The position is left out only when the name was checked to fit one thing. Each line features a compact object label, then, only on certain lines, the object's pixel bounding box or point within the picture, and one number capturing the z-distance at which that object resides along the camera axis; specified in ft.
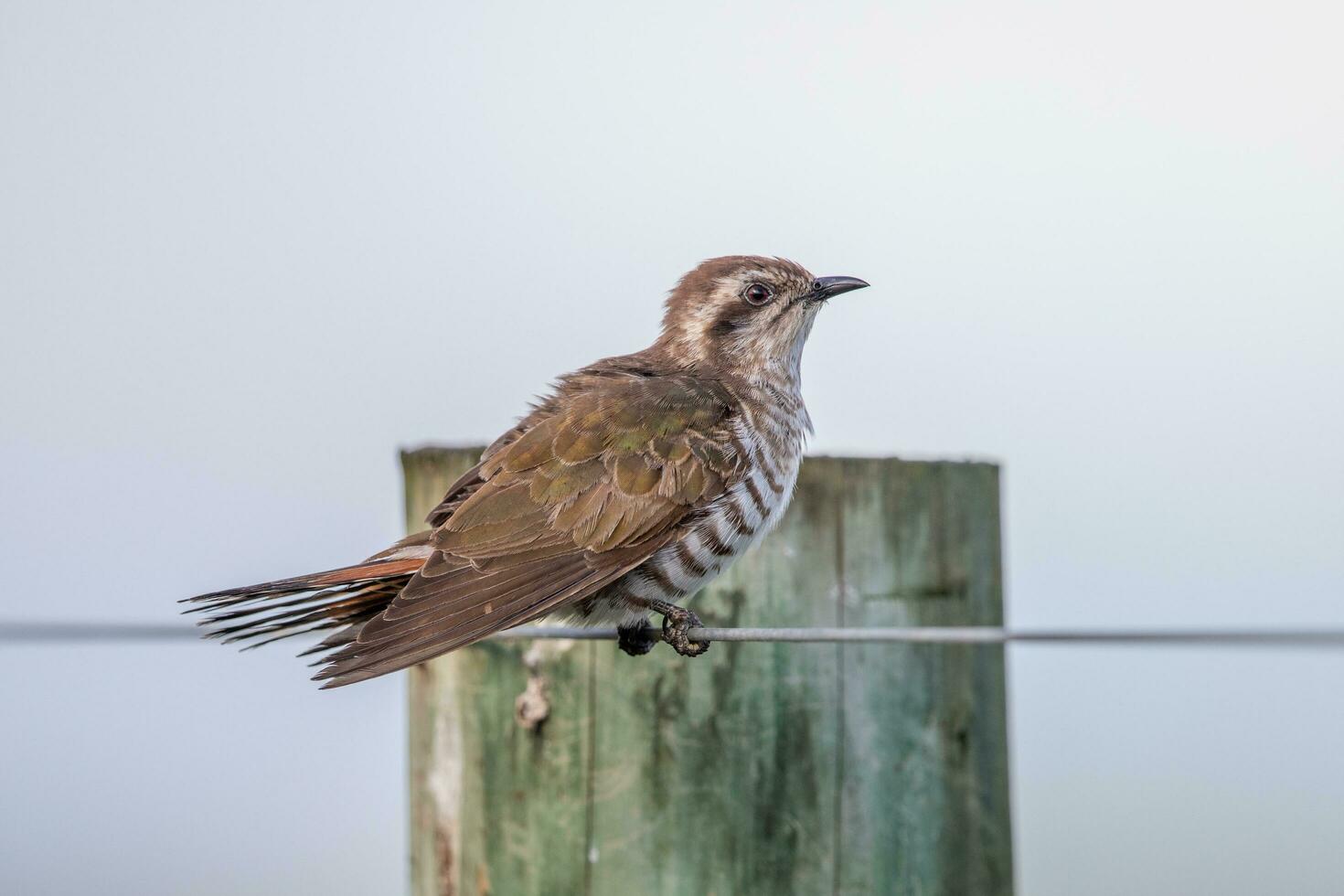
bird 27.12
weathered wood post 27.58
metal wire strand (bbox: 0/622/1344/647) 20.39
